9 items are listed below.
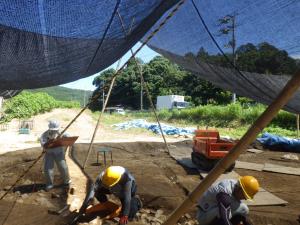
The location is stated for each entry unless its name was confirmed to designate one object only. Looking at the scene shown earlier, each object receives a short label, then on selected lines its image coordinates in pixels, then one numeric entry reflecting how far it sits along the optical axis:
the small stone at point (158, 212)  3.38
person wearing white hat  4.21
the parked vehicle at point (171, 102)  22.02
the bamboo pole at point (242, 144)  1.12
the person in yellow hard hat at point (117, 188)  2.69
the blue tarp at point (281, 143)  7.53
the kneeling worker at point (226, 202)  2.14
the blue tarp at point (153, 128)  11.26
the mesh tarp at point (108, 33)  1.88
